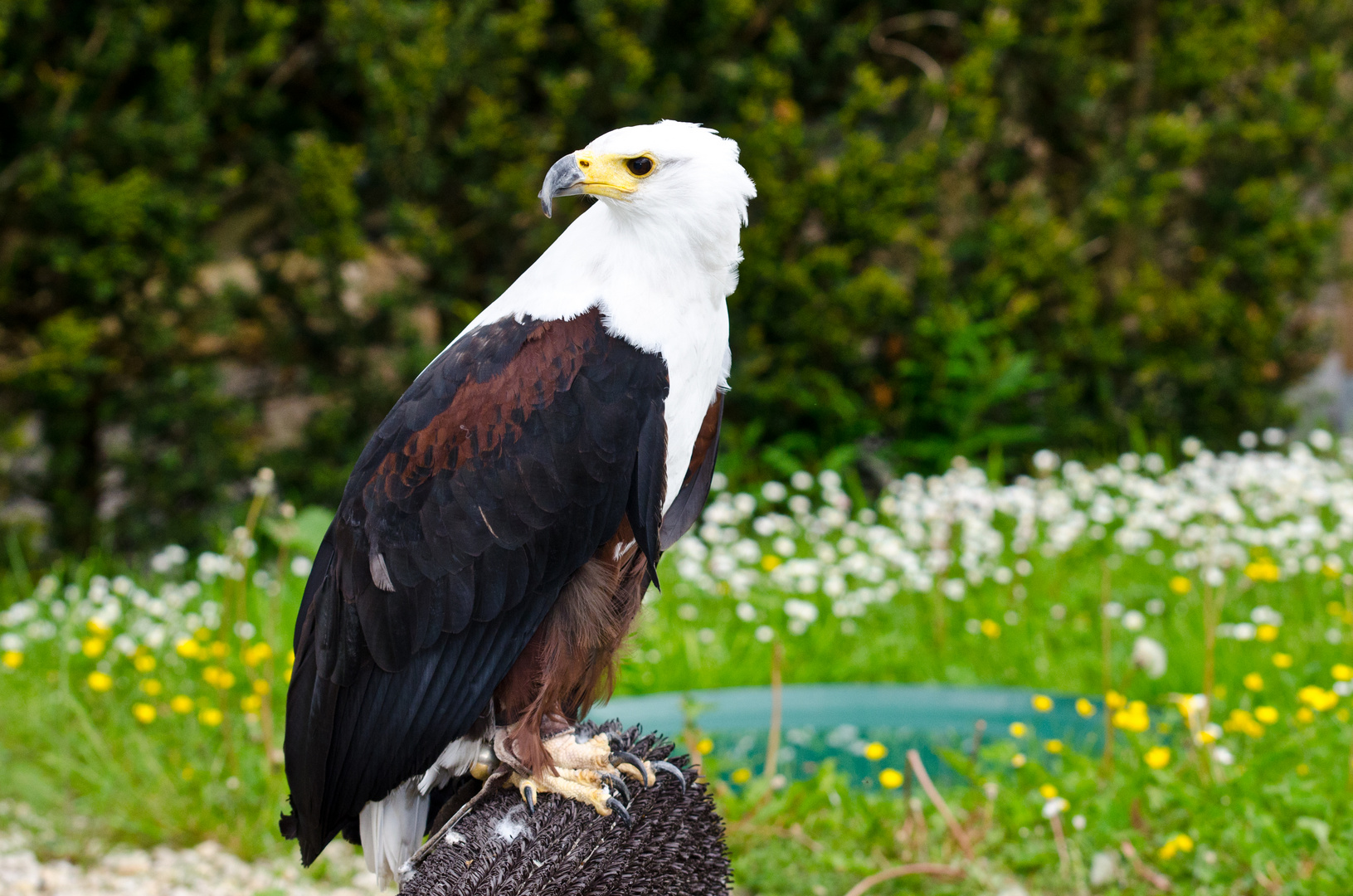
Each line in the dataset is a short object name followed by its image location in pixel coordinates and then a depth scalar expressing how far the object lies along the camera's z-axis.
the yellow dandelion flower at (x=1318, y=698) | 5.03
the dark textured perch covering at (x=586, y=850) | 4.57
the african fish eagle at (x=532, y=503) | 4.56
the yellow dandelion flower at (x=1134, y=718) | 5.00
